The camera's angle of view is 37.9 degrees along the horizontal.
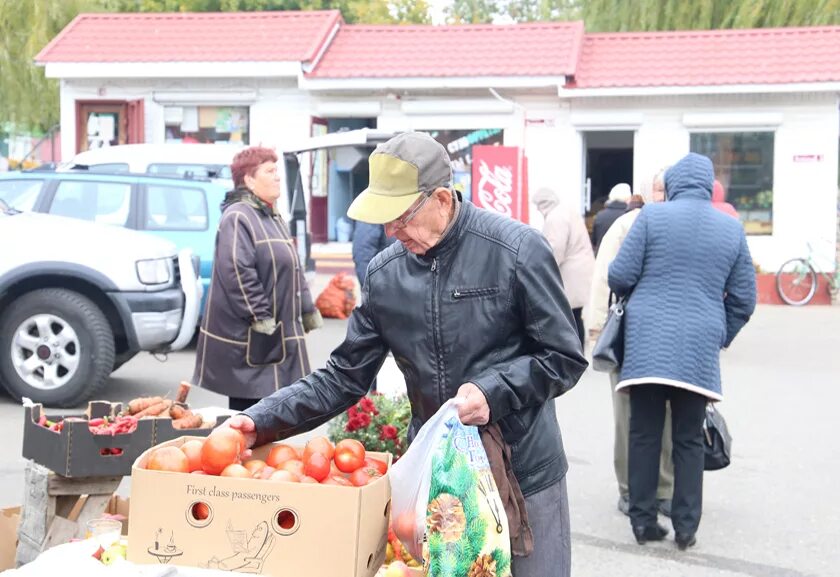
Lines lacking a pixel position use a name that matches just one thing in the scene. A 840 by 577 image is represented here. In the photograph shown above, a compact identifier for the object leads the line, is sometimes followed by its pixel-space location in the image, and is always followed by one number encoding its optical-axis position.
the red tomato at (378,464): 3.56
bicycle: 18.78
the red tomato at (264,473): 3.32
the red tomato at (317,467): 3.41
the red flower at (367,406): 6.52
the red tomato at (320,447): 3.49
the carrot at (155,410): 5.45
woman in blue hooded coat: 5.90
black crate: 4.88
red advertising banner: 16.86
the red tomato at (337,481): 3.38
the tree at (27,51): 26.34
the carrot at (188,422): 5.18
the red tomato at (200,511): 3.22
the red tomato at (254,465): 3.37
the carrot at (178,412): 5.39
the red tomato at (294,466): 3.41
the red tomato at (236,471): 3.25
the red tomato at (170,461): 3.32
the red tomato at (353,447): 3.51
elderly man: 3.29
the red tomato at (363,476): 3.44
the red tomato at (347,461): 3.48
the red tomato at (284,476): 3.26
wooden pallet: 4.80
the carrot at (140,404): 5.55
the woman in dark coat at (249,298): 6.38
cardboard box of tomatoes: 3.11
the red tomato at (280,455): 3.53
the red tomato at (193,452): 3.36
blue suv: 11.77
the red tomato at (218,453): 3.30
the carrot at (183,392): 5.68
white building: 20.22
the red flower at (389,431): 6.38
